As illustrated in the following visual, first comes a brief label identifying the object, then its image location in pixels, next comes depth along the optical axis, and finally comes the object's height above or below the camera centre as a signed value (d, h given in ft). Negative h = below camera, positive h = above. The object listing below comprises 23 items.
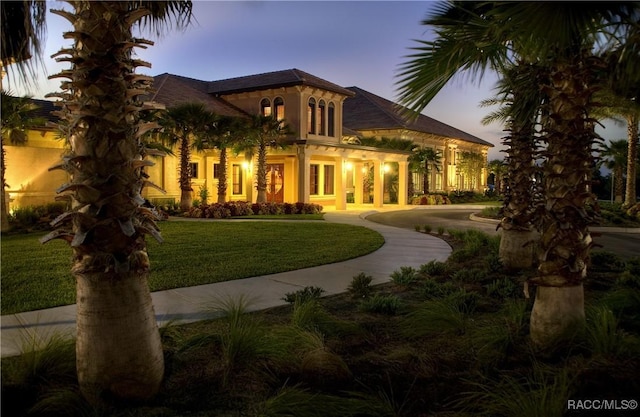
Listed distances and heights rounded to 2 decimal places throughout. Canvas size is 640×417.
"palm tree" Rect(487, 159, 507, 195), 150.66 +5.57
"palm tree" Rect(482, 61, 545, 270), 23.68 -0.47
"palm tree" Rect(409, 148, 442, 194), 113.39 +6.59
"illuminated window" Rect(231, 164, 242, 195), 88.53 +1.28
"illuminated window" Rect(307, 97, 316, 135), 84.53 +12.79
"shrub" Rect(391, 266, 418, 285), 22.44 -4.42
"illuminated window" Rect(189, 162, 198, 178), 80.53 +2.58
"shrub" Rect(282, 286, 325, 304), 17.42 -4.20
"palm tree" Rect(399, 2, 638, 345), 12.69 +0.95
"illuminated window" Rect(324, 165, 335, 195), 95.52 +1.51
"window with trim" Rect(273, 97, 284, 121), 83.90 +14.01
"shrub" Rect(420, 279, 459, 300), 19.36 -4.41
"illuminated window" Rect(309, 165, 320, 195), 91.56 +1.34
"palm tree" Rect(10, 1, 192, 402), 9.32 -0.53
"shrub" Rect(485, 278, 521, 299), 19.13 -4.28
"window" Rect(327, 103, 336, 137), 88.96 +12.59
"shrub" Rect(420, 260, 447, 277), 24.94 -4.48
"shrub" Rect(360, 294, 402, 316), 17.25 -4.43
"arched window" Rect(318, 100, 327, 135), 86.48 +12.59
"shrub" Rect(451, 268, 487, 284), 22.17 -4.30
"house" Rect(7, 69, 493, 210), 78.74 +6.54
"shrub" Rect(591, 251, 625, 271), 24.78 -4.14
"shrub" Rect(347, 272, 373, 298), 20.04 -4.40
